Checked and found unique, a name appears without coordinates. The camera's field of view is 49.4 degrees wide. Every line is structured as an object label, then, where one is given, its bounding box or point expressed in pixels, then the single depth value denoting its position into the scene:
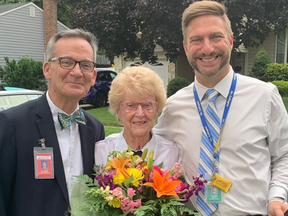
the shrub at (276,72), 16.89
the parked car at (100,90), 16.22
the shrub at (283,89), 15.57
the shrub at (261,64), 17.20
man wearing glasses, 2.13
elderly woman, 2.40
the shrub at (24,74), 16.23
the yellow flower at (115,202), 1.74
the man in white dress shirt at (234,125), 2.24
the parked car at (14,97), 5.53
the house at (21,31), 21.73
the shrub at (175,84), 14.61
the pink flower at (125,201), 1.72
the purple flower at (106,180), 1.86
